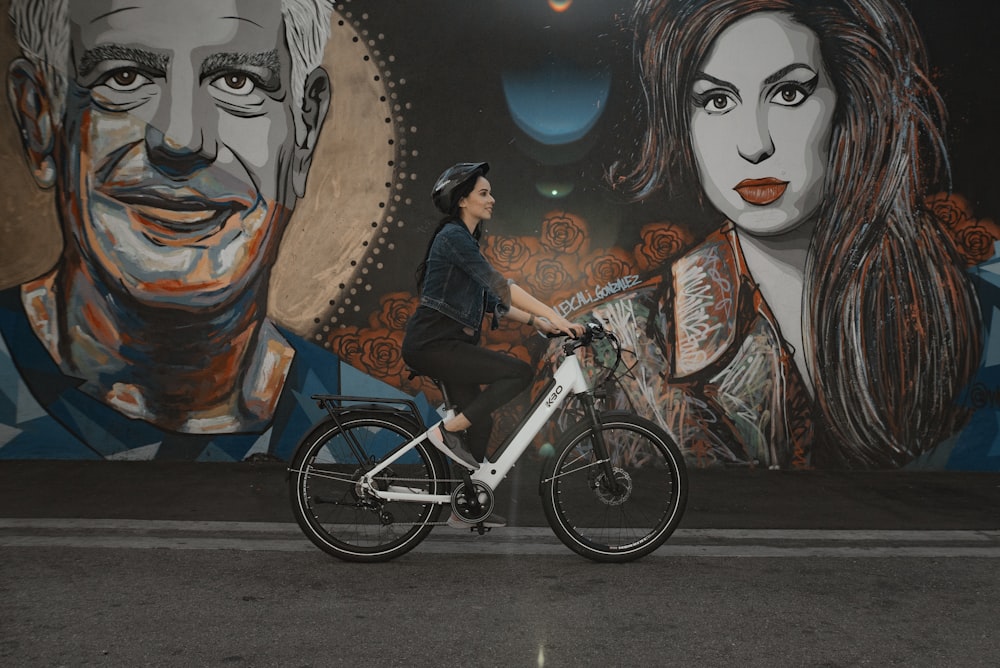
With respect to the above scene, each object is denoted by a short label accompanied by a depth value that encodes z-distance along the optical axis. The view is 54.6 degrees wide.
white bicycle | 4.72
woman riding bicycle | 4.70
